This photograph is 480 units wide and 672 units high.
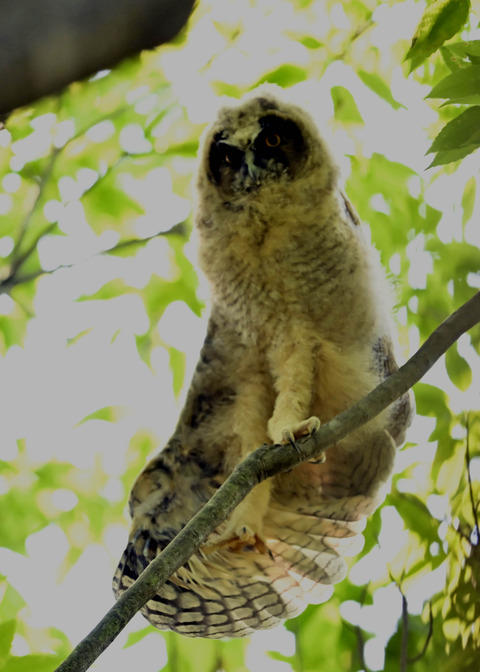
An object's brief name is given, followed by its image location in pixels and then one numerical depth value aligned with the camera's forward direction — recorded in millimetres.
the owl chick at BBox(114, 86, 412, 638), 5631
